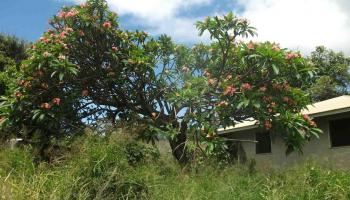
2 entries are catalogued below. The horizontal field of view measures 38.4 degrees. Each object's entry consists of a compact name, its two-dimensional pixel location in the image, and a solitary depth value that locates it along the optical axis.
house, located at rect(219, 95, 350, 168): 15.05
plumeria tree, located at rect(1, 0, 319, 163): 9.99
